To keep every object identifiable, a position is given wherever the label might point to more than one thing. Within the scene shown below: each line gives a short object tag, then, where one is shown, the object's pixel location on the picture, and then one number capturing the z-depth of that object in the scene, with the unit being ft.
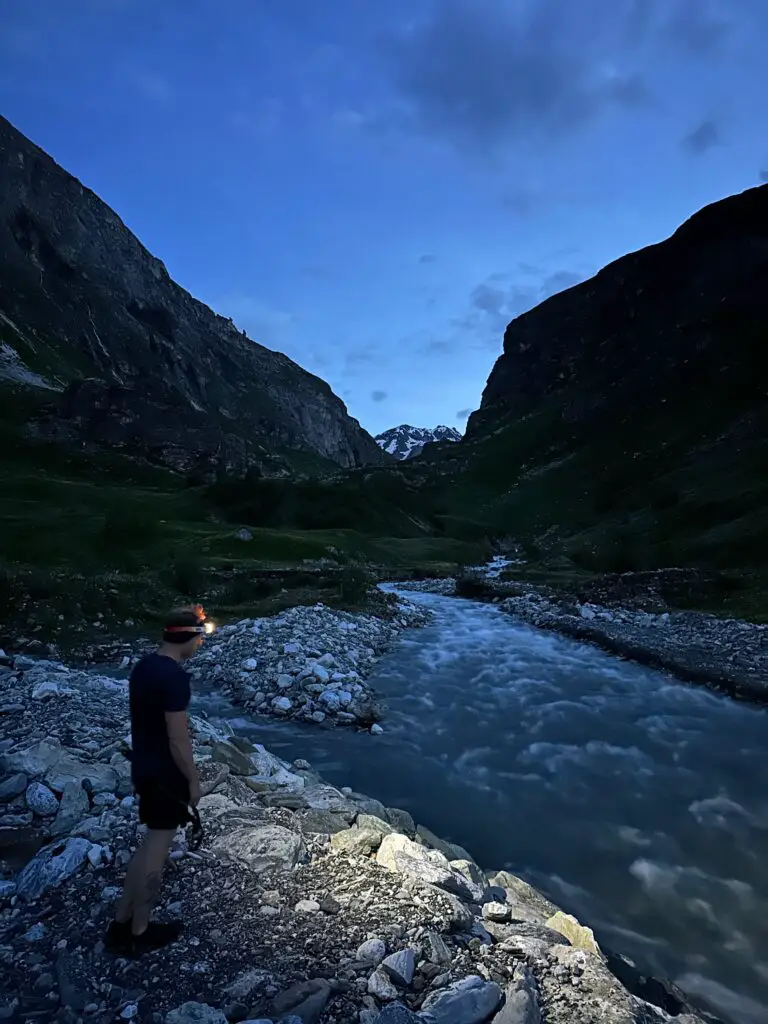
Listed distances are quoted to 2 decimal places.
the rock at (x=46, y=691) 42.83
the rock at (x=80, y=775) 28.63
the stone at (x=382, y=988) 16.79
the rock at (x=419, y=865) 23.44
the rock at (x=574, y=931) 23.41
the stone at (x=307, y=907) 20.85
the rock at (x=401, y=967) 17.47
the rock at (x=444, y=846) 32.22
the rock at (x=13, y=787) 27.53
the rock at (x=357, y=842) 25.45
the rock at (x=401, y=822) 32.35
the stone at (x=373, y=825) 28.37
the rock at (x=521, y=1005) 16.17
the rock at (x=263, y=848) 23.71
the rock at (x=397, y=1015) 15.15
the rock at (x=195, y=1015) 15.44
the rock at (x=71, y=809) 25.52
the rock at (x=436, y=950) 18.42
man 18.90
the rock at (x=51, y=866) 21.21
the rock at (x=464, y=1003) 15.93
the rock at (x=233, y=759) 35.35
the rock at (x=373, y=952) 18.33
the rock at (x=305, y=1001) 15.83
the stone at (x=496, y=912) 22.36
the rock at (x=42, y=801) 26.71
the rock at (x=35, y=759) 29.43
